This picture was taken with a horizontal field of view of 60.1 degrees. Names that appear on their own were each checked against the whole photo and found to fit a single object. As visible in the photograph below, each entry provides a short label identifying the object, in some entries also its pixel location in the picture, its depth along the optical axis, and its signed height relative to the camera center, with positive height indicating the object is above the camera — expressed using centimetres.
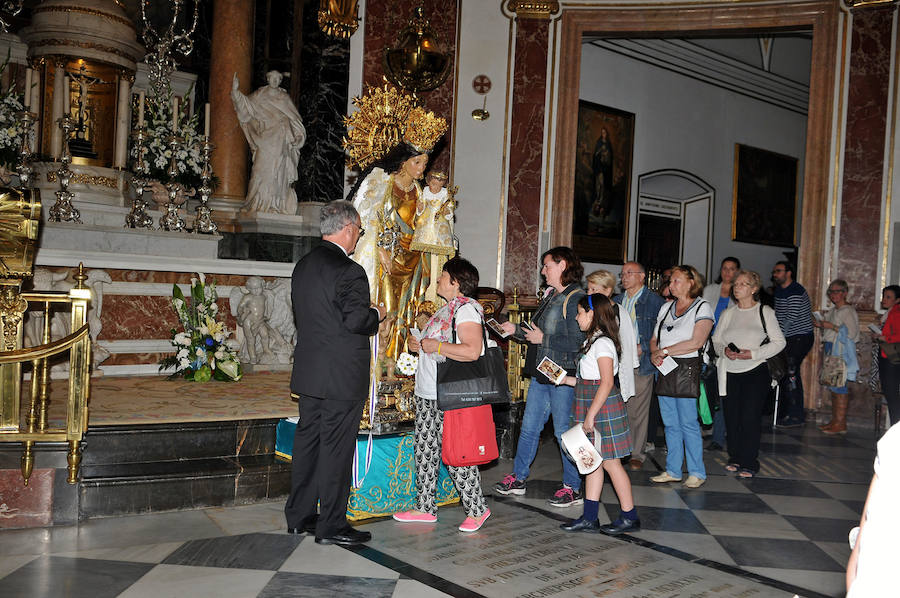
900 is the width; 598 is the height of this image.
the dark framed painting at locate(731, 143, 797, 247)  1694 +212
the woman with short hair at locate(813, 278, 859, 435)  909 -46
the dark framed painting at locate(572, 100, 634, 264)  1418 +189
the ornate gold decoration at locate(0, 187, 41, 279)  495 +17
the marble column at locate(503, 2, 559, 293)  1141 +215
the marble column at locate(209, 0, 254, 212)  1032 +242
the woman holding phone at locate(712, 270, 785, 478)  646 -57
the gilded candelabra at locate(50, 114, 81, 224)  800 +67
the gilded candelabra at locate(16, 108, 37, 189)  790 +106
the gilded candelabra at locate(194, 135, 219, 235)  884 +65
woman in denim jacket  550 -50
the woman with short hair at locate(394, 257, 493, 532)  470 -58
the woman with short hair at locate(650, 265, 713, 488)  629 -50
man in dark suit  441 -52
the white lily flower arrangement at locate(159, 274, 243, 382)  751 -76
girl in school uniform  466 -76
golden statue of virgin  561 +59
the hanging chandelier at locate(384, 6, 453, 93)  1049 +297
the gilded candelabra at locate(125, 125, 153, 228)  854 +75
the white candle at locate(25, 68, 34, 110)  849 +189
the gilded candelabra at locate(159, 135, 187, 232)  873 +71
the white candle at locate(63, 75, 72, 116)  851 +179
